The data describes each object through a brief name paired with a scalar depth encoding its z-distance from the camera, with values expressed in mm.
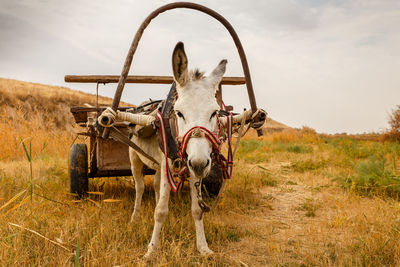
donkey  2135
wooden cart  4254
